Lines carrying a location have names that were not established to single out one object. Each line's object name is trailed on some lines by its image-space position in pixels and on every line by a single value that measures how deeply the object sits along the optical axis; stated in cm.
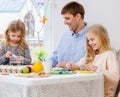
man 288
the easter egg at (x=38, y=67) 217
